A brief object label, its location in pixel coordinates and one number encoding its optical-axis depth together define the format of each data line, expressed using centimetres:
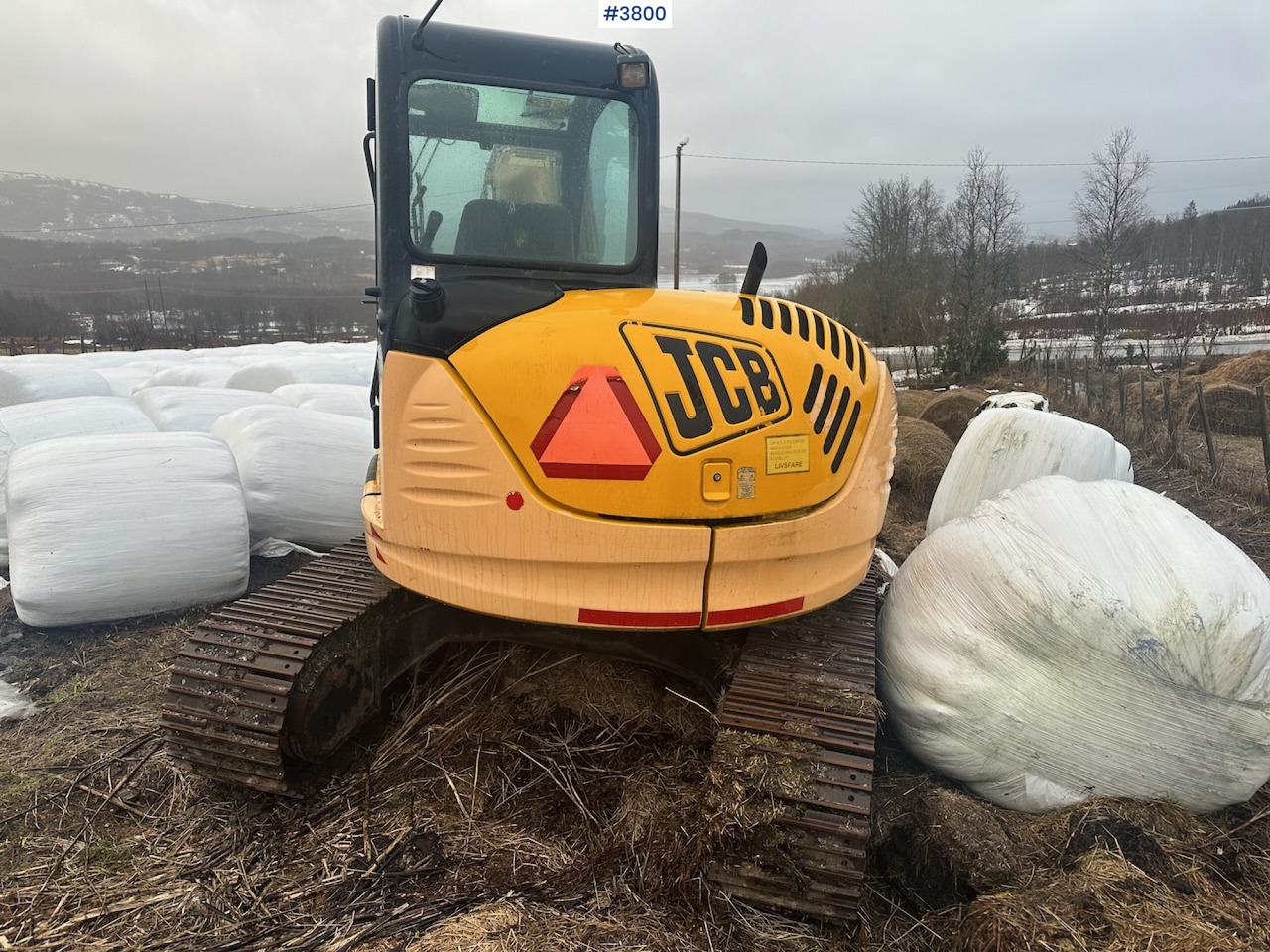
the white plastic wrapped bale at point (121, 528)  440
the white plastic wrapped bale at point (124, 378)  951
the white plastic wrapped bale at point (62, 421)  568
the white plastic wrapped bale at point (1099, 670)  254
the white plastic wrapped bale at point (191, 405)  675
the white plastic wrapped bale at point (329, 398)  752
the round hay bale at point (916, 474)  706
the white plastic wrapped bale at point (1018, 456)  469
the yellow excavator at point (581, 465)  236
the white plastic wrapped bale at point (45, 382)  783
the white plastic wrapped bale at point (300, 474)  532
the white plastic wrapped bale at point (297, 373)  964
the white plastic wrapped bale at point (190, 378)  963
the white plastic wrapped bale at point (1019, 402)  572
